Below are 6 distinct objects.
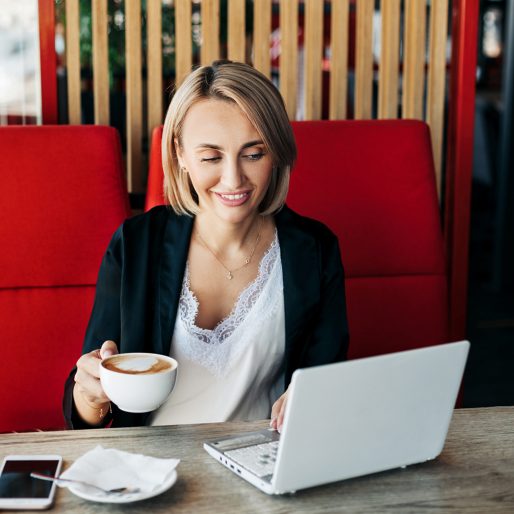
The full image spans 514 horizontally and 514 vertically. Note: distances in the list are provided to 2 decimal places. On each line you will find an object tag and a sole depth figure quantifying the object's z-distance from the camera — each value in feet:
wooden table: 5.27
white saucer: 5.19
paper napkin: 5.34
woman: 7.09
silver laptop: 5.17
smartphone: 5.20
